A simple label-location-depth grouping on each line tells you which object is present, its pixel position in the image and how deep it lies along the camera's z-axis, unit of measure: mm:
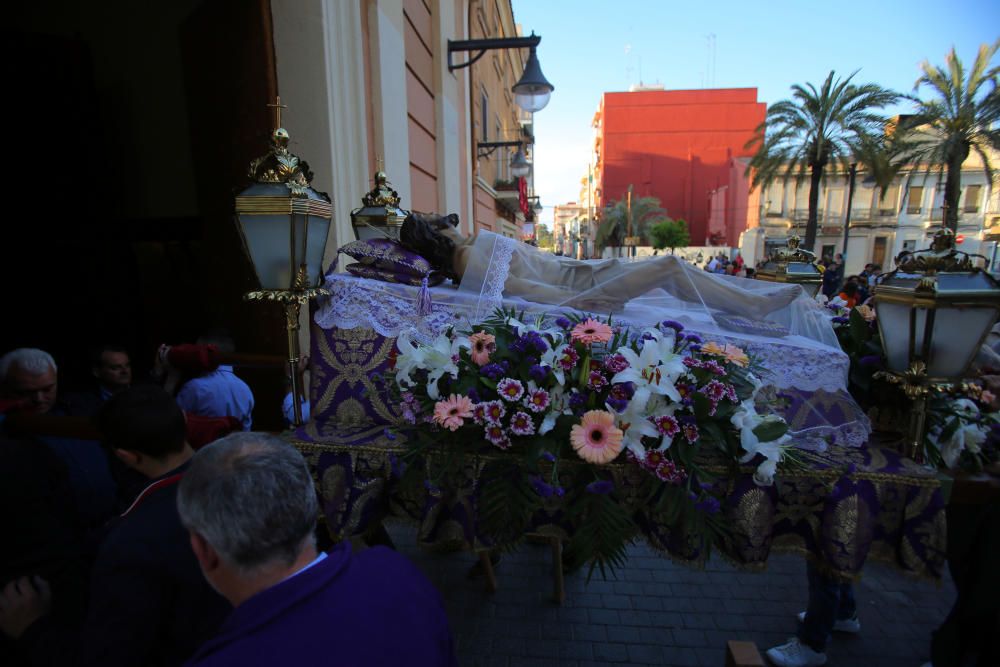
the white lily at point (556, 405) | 1891
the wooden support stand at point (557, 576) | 2990
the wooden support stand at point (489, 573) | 3122
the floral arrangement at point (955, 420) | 1970
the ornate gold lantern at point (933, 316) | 1771
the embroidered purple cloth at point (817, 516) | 1903
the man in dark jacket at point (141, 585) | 1377
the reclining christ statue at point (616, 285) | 2670
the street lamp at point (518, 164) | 15125
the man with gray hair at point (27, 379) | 2553
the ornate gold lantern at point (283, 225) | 2100
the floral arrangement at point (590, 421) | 1805
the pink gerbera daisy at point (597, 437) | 1734
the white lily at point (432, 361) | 2008
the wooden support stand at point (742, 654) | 1033
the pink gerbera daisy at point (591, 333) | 1939
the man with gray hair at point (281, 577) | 1020
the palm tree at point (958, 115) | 14664
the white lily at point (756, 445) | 1793
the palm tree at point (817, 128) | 16922
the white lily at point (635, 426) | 1790
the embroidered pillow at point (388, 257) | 2742
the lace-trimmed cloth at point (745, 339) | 2197
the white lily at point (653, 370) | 1798
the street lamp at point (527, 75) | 6535
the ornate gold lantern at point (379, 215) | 3686
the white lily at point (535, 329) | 2047
